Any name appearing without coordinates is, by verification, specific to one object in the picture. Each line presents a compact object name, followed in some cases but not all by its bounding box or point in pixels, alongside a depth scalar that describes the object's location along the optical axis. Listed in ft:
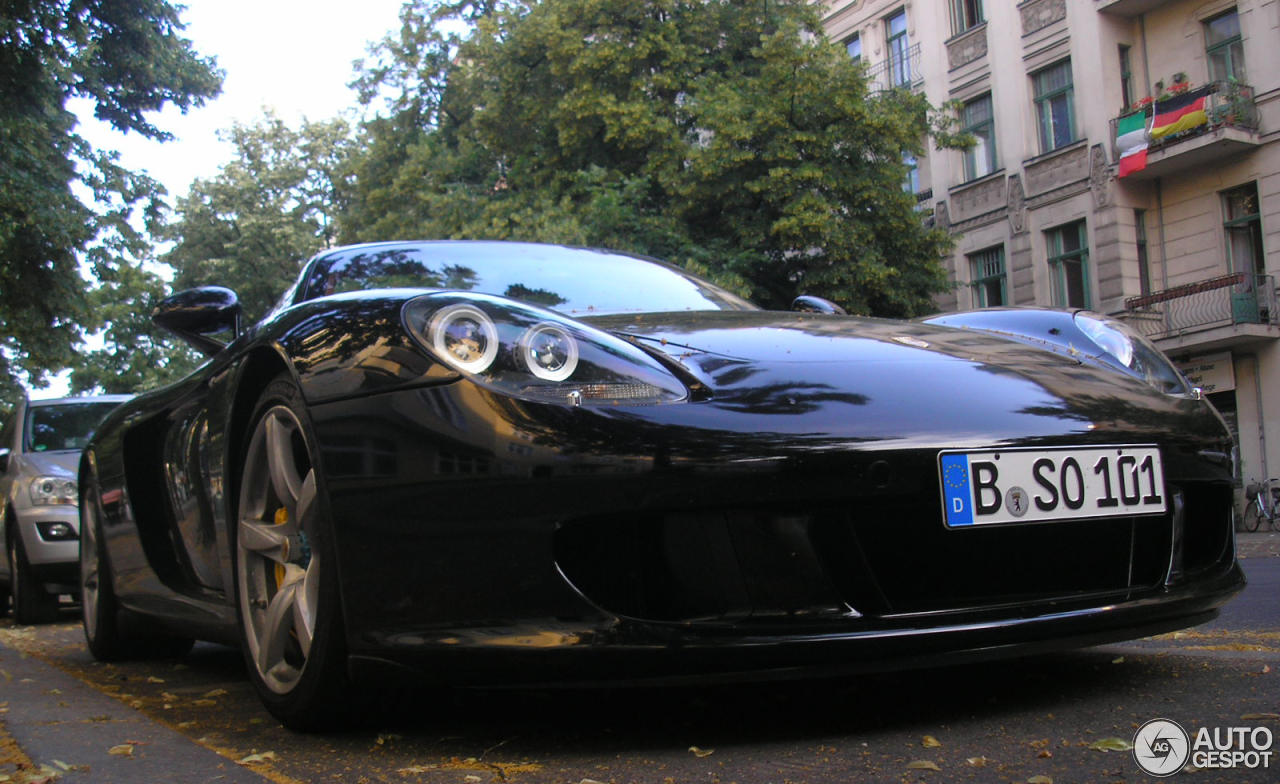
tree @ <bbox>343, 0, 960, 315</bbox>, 61.77
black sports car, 7.02
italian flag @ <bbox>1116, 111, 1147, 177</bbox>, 65.82
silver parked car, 23.09
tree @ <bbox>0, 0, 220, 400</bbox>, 52.26
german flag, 63.00
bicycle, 58.75
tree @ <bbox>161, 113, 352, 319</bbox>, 109.09
